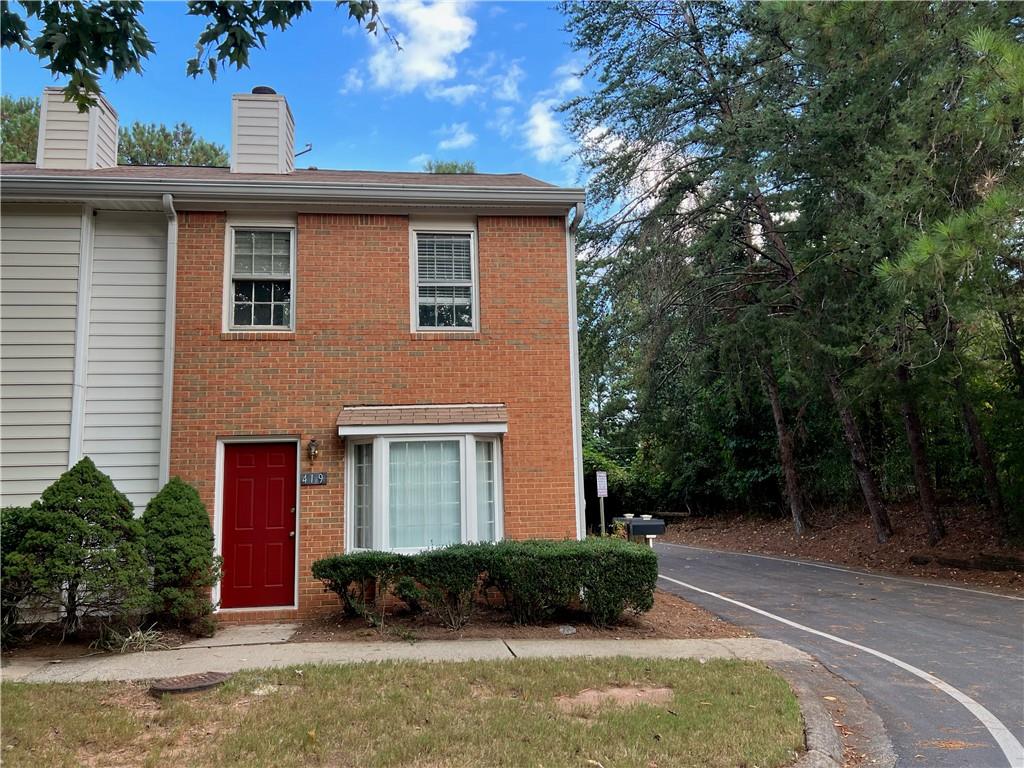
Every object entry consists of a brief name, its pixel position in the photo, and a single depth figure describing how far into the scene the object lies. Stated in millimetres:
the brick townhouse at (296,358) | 9109
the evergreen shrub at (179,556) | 7777
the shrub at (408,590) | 8156
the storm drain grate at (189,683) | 5805
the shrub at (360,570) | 8203
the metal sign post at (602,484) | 16891
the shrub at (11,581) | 7215
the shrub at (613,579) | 8281
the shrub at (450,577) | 8164
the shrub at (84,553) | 7207
